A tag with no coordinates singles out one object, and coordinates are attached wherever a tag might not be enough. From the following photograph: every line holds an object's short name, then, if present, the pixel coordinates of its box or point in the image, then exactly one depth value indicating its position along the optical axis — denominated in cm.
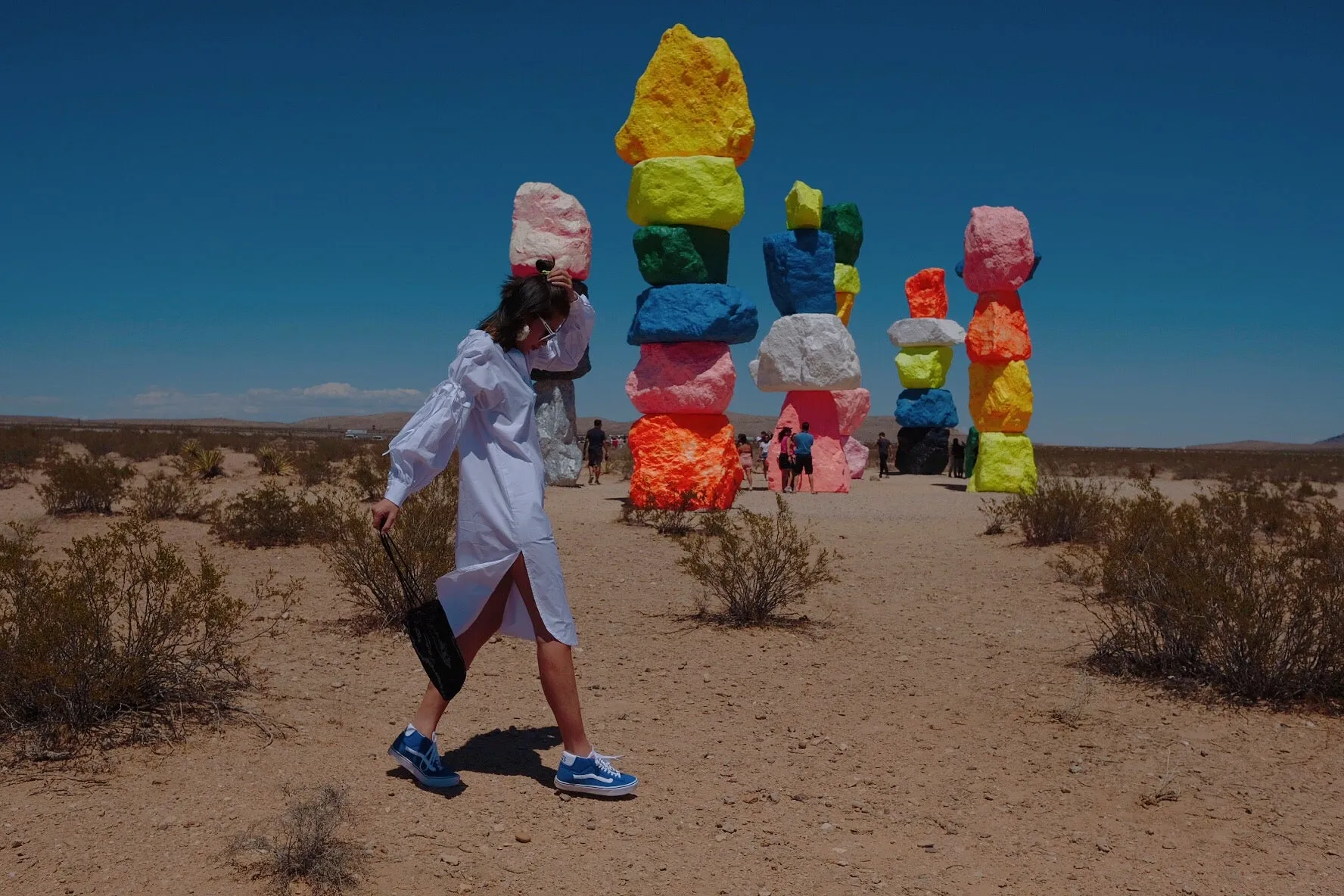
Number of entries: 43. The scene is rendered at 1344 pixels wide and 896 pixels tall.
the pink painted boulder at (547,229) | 1680
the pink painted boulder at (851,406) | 2259
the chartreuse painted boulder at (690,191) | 1269
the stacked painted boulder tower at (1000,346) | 1698
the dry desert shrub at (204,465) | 1966
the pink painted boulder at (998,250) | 1689
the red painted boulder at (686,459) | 1292
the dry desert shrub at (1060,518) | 1052
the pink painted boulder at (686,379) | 1293
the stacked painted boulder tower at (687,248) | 1278
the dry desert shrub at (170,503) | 1144
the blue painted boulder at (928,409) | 2556
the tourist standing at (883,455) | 2528
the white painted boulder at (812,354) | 1664
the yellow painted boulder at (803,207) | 1678
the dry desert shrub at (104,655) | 380
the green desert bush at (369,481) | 1220
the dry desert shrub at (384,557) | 632
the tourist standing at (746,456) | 1941
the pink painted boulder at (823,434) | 1753
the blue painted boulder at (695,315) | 1280
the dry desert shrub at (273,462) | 2153
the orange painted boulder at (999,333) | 1705
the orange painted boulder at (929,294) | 2533
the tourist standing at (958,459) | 2409
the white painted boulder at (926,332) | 2455
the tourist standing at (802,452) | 1662
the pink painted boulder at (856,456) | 2419
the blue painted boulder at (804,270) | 1714
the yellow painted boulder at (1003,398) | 1708
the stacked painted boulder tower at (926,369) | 2478
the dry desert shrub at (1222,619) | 501
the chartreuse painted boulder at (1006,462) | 1741
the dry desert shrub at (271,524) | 961
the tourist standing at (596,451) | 2016
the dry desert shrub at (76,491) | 1141
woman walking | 352
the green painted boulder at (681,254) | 1288
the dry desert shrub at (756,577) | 678
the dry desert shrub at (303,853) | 290
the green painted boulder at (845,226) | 2300
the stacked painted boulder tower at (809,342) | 1672
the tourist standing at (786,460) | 1736
